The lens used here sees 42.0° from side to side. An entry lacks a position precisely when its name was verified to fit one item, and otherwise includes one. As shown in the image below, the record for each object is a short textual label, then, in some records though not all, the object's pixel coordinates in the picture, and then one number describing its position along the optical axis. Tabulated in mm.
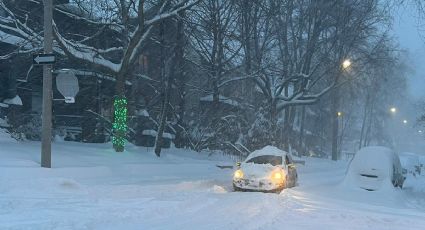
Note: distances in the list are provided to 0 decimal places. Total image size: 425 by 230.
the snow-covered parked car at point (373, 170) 18203
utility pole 16391
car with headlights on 17064
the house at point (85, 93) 27047
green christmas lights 24125
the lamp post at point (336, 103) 33688
